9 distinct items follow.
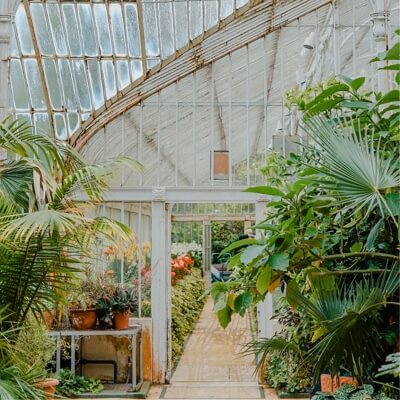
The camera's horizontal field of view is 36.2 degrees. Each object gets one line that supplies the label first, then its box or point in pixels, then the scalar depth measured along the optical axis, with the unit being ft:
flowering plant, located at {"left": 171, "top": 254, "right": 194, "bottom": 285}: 31.60
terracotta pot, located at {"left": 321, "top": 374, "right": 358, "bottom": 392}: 13.71
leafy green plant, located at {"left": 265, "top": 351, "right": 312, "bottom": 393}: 20.24
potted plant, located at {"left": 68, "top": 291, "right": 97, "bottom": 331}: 21.38
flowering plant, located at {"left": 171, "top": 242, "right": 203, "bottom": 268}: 41.44
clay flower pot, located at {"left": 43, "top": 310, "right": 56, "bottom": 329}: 21.79
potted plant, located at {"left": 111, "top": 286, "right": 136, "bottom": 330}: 21.54
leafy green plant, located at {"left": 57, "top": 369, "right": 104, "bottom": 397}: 20.17
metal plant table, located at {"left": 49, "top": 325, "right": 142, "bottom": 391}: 20.94
